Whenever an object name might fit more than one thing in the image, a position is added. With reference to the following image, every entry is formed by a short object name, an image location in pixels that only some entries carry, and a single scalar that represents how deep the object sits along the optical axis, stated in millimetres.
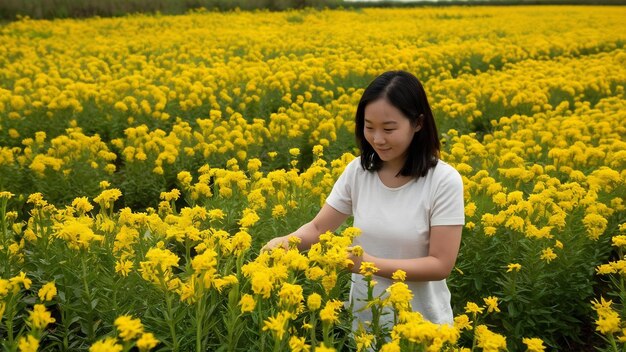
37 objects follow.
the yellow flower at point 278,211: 3562
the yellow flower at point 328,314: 1754
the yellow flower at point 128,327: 1465
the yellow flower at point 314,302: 1822
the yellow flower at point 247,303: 1845
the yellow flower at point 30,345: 1561
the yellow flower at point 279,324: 1696
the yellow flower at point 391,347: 1645
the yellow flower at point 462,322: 2082
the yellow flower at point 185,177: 4168
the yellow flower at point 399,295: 1806
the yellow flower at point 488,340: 1787
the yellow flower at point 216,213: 2864
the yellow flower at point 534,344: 1878
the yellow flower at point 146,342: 1466
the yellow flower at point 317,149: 4738
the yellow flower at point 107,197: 2924
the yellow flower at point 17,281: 1920
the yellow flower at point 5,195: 2979
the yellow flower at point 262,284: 1832
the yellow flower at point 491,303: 2141
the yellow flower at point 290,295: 1825
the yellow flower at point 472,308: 2061
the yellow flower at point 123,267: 2505
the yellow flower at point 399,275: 1923
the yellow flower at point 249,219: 2492
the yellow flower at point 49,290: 1979
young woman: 2217
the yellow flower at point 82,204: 2828
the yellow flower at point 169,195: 3500
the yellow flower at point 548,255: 3313
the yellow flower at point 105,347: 1473
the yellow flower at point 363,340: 1836
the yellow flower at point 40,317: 1701
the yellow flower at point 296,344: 1708
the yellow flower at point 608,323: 2107
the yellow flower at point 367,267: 1922
